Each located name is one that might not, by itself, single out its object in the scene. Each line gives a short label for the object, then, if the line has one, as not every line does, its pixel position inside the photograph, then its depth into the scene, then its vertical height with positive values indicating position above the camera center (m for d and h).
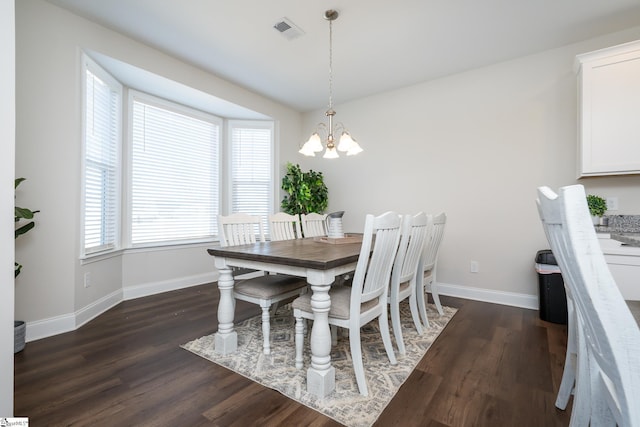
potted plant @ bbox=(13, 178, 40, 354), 2.07 -0.38
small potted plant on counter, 2.72 +0.10
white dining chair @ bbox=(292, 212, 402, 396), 1.65 -0.52
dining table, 1.65 -0.35
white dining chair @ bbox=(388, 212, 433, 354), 2.08 -0.38
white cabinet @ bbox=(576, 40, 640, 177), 2.43 +0.93
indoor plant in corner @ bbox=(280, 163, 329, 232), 4.55 +0.38
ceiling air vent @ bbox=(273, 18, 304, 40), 2.71 +1.80
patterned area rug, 1.55 -1.01
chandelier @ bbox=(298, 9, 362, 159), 2.56 +0.64
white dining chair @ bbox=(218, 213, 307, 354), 2.10 -0.54
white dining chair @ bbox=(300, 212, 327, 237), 3.46 -0.12
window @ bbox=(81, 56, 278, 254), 2.97 +0.62
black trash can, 2.70 -0.71
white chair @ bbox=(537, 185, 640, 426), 0.61 -0.19
